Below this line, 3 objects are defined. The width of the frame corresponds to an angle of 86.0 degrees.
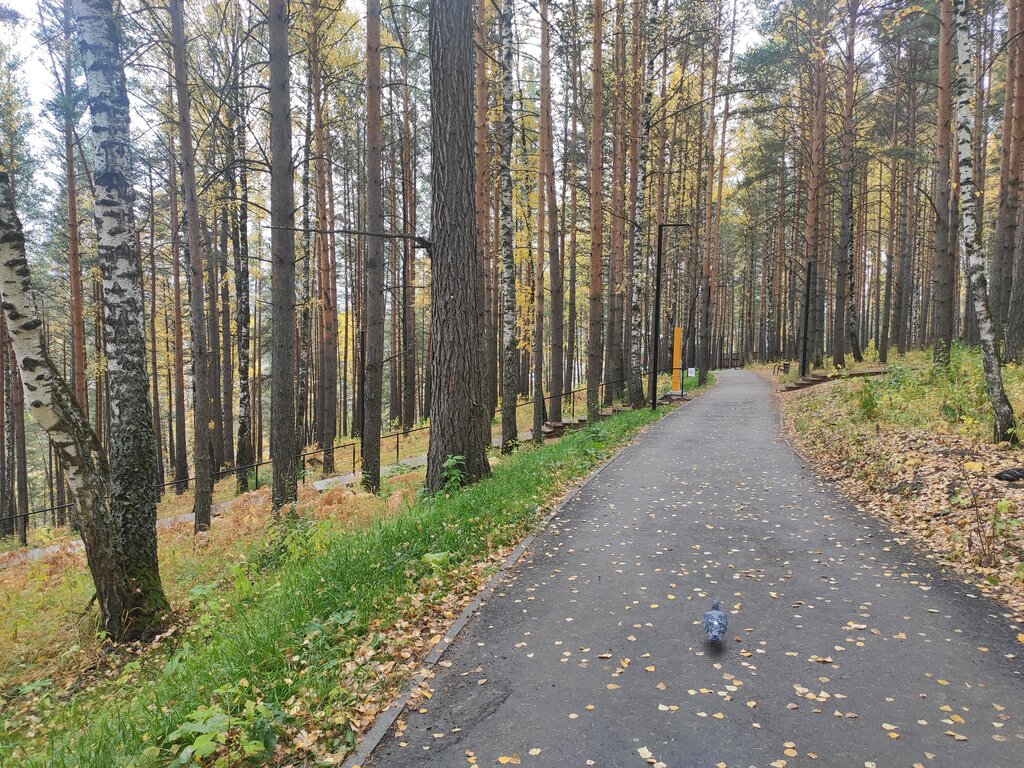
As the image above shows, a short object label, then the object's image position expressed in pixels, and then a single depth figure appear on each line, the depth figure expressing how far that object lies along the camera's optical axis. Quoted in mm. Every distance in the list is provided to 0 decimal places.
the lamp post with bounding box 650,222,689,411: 16438
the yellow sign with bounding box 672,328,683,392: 21230
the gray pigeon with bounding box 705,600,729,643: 3994
